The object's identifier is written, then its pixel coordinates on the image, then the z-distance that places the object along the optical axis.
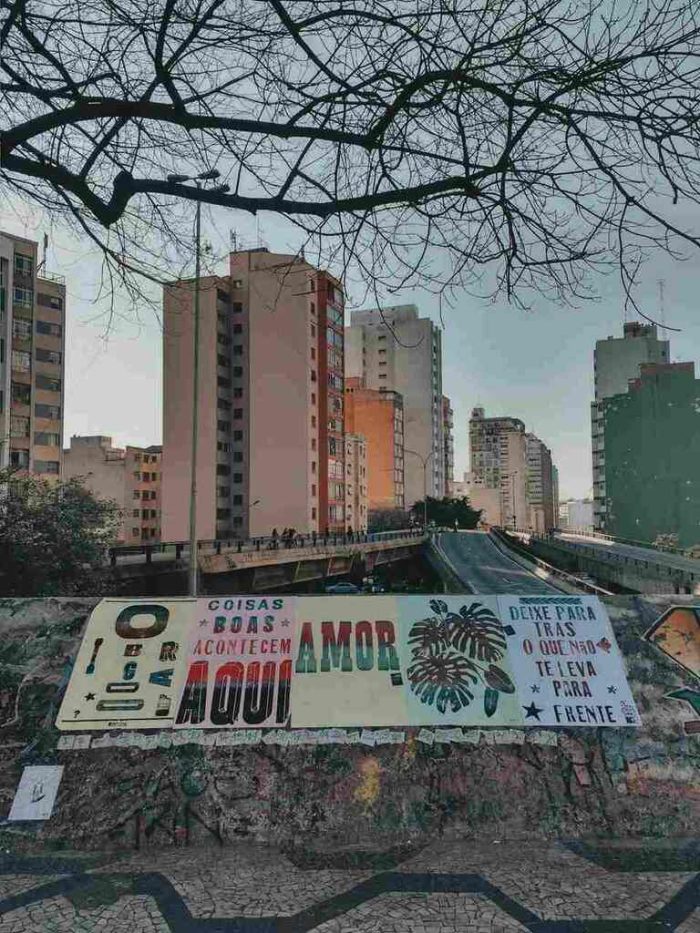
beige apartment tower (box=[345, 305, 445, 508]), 115.31
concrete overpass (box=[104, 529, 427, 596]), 26.31
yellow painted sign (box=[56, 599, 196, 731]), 5.07
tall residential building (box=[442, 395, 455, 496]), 124.69
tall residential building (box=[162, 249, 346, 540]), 63.59
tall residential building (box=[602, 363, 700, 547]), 76.62
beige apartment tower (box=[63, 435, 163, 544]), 80.31
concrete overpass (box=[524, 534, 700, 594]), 32.50
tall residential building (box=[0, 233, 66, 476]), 47.62
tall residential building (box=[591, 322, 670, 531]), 99.38
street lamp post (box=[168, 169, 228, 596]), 22.04
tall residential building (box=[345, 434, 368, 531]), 89.19
